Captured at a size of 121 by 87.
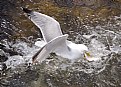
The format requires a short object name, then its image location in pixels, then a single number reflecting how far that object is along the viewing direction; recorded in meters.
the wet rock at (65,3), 10.29
